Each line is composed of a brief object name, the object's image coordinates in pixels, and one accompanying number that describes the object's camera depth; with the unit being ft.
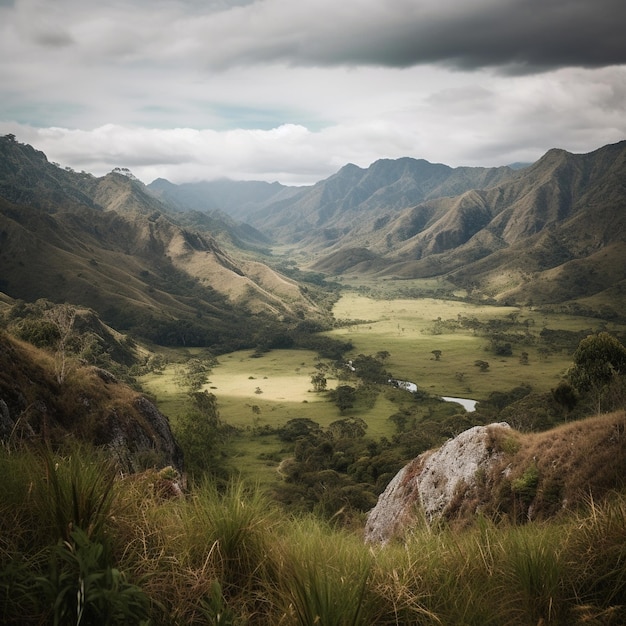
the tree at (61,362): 115.03
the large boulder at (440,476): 74.02
